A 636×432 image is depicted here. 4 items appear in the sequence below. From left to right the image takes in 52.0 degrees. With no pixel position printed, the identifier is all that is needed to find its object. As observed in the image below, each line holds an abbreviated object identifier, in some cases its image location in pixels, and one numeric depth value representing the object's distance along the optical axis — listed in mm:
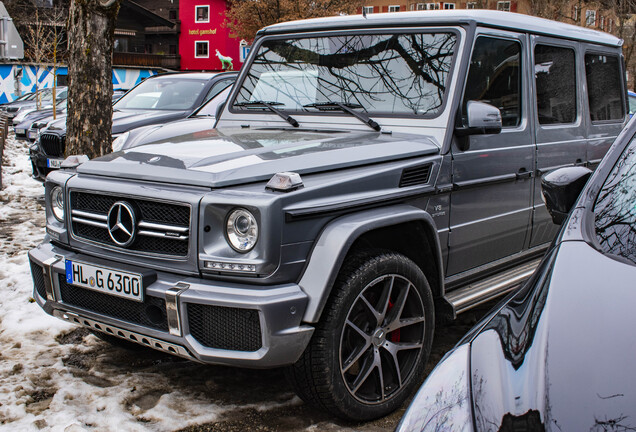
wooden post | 10725
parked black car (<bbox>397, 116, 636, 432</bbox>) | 1425
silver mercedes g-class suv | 2785
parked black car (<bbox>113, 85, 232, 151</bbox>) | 7242
